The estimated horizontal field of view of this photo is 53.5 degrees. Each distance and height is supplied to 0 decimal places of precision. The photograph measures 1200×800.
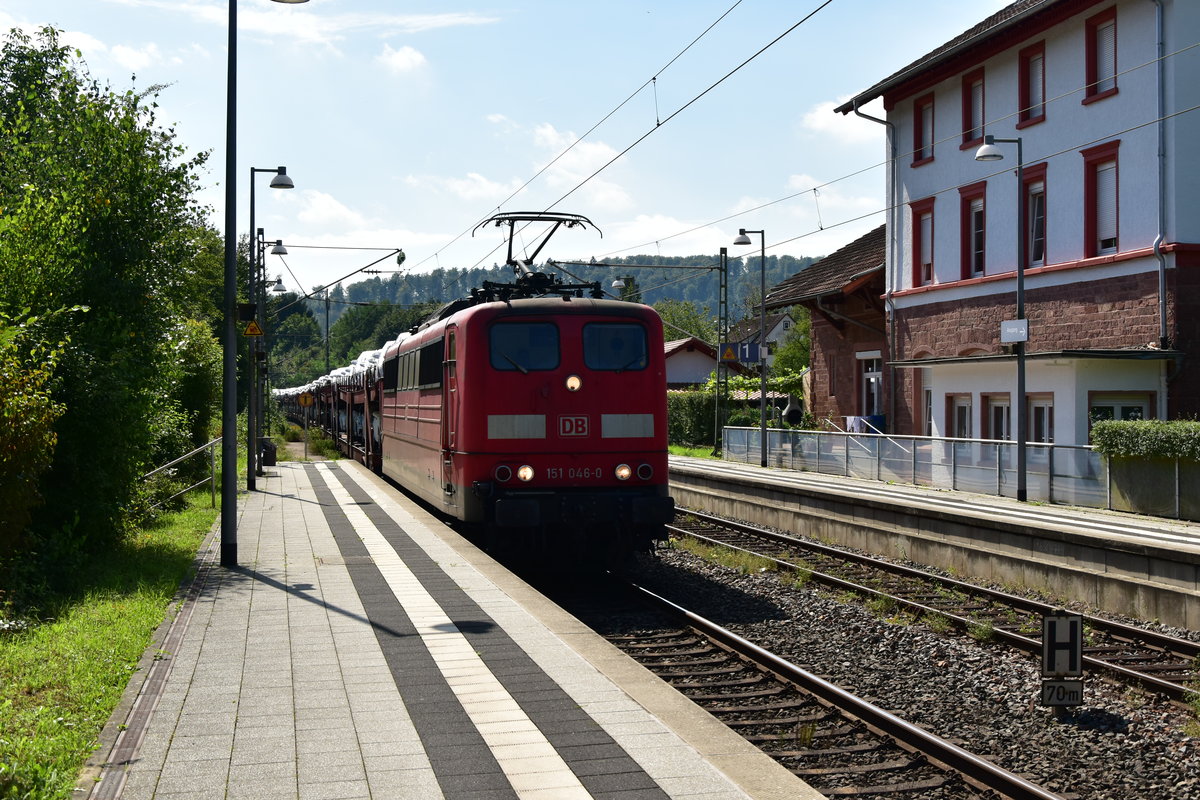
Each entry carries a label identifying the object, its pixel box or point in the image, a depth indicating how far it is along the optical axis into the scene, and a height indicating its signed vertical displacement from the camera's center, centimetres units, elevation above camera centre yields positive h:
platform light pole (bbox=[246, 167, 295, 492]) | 2319 +266
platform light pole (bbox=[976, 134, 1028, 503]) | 2002 +127
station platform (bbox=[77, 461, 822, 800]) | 573 -180
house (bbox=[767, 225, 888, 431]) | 3350 +229
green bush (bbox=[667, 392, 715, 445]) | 4559 -45
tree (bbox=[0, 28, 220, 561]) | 1245 +147
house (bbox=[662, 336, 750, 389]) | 7394 +267
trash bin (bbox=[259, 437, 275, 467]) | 3187 -129
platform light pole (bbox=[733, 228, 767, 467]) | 3173 +147
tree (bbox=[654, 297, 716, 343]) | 11256 +865
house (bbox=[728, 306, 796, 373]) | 9494 +736
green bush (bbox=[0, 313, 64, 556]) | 1022 -27
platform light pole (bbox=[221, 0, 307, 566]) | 1330 +65
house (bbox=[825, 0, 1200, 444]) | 2166 +395
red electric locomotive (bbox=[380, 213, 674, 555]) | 1314 -21
